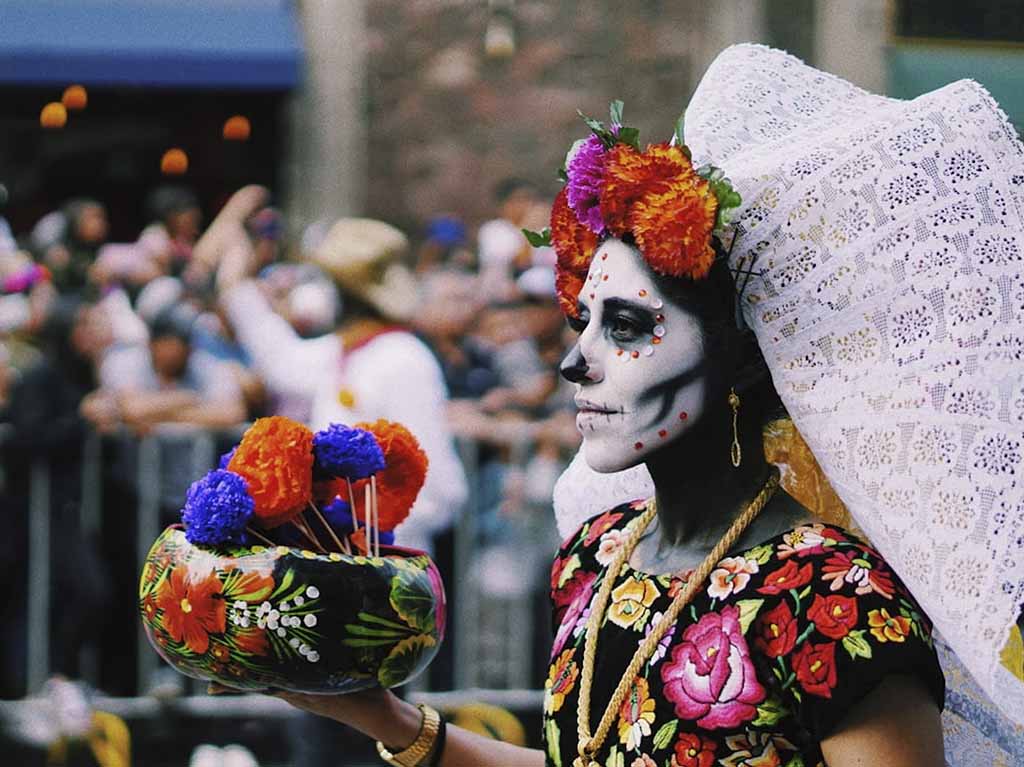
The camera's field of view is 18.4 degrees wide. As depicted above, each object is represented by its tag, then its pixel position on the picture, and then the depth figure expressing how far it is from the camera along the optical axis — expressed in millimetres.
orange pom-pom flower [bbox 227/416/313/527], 4347
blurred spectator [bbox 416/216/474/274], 12119
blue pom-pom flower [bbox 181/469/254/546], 4320
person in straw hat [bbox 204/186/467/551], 9371
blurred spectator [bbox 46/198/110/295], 12066
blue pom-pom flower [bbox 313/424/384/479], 4541
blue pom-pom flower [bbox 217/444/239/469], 4484
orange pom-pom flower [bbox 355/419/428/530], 4726
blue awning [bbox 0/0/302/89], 18635
